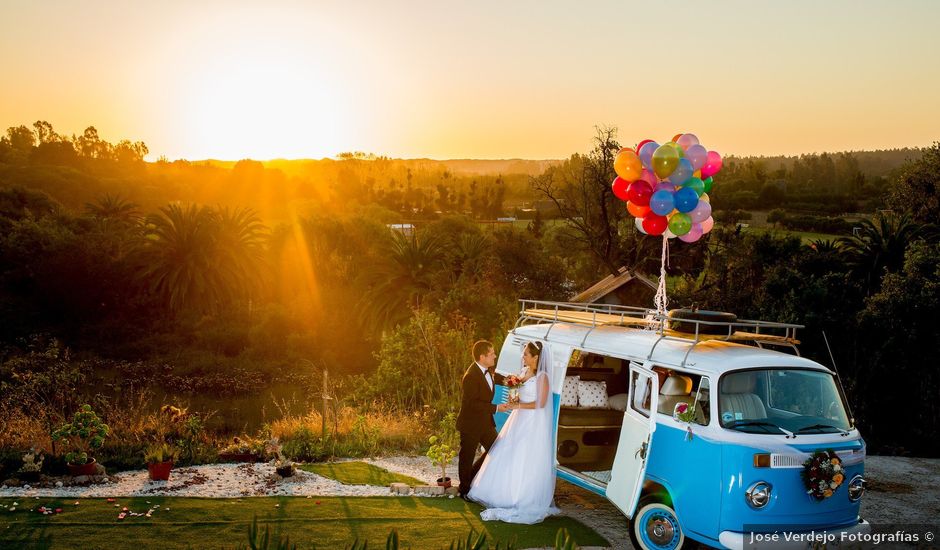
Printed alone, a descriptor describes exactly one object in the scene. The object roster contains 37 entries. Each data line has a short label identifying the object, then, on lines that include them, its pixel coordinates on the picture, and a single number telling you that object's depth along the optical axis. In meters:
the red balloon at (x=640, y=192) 10.82
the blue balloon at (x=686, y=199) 10.56
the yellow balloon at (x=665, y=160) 10.38
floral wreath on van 7.66
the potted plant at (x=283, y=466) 11.66
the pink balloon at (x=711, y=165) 11.15
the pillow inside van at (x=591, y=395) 11.35
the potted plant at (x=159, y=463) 11.18
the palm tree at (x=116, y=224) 46.97
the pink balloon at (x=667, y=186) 10.64
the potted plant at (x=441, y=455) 11.20
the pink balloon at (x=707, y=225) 11.14
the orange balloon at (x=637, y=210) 11.01
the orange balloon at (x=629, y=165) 10.87
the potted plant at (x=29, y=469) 10.86
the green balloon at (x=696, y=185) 10.70
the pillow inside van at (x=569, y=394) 11.29
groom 10.46
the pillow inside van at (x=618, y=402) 11.34
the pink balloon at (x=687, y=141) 10.75
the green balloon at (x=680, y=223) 10.74
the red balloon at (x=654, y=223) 10.95
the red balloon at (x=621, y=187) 11.23
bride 10.02
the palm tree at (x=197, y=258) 44.53
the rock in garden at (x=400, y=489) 11.19
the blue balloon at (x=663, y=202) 10.55
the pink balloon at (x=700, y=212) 10.84
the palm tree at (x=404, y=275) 37.62
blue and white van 7.63
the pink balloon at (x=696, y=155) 10.64
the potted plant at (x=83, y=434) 11.19
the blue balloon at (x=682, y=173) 10.55
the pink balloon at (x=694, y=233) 11.07
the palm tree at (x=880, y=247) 26.27
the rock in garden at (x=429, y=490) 11.05
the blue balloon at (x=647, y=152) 10.73
